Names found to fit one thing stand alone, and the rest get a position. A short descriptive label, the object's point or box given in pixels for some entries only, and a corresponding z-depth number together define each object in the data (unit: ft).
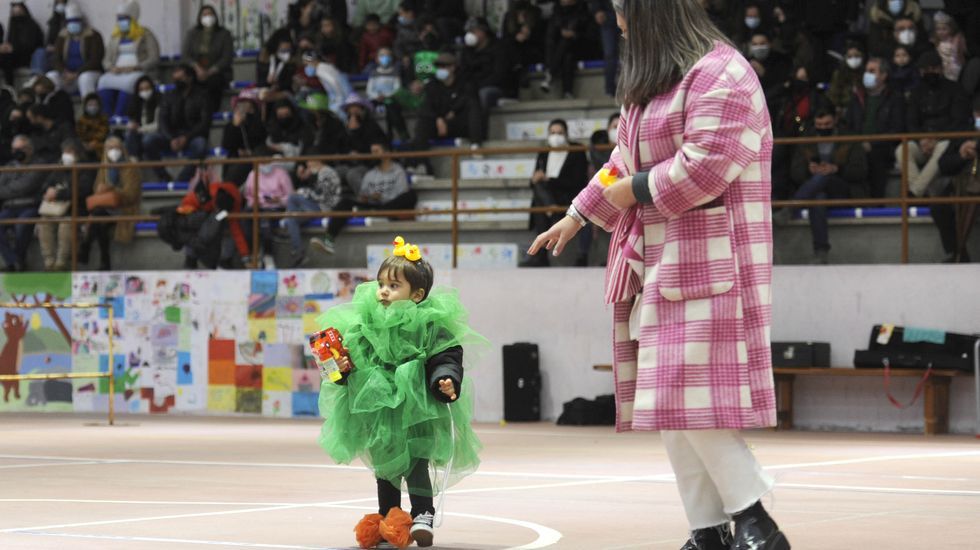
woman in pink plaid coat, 14.73
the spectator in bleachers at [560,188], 53.01
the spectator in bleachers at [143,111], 68.59
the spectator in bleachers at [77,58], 74.08
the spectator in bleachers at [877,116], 50.72
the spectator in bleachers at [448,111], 61.21
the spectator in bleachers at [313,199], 57.36
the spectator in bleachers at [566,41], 61.77
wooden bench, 45.34
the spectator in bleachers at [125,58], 72.18
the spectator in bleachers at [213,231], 57.82
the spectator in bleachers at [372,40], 67.97
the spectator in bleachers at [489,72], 62.34
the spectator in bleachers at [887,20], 54.54
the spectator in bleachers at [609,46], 59.57
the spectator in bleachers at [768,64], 54.08
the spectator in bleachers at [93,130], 69.05
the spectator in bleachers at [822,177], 49.55
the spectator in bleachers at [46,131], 67.62
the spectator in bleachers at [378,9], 71.67
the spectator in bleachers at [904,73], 52.60
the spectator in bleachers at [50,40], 78.54
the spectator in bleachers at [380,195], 57.11
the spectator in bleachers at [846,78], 53.62
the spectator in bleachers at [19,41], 78.79
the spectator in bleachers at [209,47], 71.51
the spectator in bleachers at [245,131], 64.08
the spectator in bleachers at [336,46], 68.44
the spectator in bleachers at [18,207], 63.10
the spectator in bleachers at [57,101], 69.77
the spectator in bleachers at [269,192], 58.39
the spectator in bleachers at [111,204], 61.41
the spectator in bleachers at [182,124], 67.10
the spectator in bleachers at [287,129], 63.87
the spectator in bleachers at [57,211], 61.82
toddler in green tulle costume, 20.11
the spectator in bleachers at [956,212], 47.67
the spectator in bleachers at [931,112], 49.14
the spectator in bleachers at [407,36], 65.87
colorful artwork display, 55.21
